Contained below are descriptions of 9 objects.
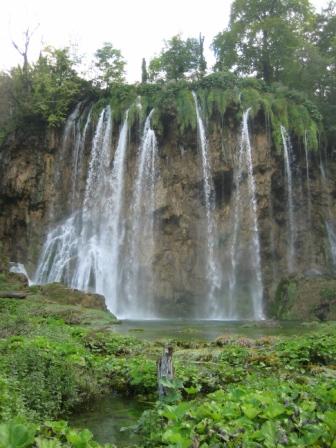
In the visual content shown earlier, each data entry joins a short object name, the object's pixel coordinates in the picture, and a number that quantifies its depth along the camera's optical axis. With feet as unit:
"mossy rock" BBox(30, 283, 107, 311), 61.46
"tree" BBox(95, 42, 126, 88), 117.70
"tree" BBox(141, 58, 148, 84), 134.41
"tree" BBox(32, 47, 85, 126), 104.32
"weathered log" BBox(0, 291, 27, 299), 56.12
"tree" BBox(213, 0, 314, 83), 113.80
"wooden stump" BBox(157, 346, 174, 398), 17.34
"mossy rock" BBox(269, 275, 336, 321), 68.39
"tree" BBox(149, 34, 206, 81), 126.72
